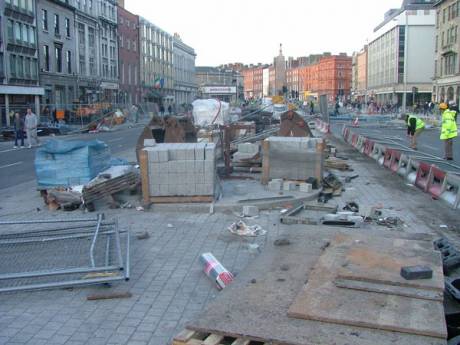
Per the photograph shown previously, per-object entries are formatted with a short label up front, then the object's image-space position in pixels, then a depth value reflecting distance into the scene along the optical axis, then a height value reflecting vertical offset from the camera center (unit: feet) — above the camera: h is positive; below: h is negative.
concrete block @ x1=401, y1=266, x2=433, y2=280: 15.99 -4.69
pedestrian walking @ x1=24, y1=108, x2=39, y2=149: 84.33 -1.39
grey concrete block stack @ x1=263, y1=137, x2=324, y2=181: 39.17 -3.18
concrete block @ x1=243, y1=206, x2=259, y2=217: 31.65 -5.62
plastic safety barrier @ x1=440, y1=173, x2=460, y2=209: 33.71 -4.98
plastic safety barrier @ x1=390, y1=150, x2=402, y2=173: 51.90 -4.55
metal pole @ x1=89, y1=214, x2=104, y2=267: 20.61 -5.21
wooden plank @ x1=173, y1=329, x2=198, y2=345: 13.41 -5.55
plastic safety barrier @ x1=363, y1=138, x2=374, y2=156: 65.62 -3.95
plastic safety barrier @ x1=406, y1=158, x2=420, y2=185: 44.93 -4.79
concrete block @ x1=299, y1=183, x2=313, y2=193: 37.20 -5.00
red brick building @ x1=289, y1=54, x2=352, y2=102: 446.60 +32.70
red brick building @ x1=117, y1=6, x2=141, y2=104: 227.81 +26.11
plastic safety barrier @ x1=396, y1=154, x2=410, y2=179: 48.03 -4.71
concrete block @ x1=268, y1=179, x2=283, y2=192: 37.96 -4.94
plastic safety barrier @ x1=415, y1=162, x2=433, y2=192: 40.50 -4.78
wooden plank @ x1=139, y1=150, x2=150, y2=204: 33.14 -3.66
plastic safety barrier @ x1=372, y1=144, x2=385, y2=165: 58.95 -4.33
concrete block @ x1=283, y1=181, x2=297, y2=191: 38.04 -5.01
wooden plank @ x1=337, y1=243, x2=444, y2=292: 15.87 -4.86
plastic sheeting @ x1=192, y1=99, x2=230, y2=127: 89.15 +0.54
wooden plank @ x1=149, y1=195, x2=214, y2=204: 33.50 -5.17
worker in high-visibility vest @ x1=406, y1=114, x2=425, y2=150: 71.31 -1.79
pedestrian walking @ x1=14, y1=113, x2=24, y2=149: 86.63 -1.90
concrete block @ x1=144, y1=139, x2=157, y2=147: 39.15 -1.99
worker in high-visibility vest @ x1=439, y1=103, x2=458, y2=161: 58.75 -1.71
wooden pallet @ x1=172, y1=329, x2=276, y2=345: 13.15 -5.56
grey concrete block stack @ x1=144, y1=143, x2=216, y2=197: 33.35 -3.48
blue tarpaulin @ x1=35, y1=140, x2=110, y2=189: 36.88 -3.31
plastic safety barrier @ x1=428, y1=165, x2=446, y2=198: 37.51 -4.81
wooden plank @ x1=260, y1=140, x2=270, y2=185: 40.16 -3.41
